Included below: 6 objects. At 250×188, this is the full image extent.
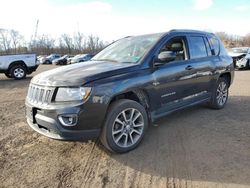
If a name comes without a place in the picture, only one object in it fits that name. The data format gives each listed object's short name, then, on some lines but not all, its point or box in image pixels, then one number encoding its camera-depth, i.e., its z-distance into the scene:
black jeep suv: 2.59
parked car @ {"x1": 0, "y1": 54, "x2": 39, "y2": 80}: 10.40
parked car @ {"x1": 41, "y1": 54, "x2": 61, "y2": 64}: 31.91
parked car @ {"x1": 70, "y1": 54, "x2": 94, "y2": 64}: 23.25
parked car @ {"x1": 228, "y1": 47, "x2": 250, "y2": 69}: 12.64
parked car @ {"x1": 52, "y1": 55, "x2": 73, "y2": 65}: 28.62
